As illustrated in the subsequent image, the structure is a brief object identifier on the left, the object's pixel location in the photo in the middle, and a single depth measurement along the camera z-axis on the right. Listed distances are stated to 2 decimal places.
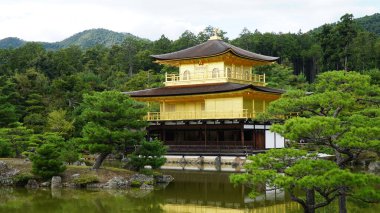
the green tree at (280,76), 57.02
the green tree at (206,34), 82.44
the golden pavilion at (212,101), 33.25
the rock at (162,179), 23.89
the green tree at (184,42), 80.75
